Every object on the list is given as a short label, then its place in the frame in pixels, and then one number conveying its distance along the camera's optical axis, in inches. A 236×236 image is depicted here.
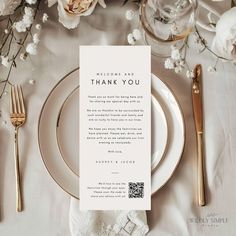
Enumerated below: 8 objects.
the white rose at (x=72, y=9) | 28.3
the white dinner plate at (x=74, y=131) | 29.8
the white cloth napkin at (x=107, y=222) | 29.3
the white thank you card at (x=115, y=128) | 29.2
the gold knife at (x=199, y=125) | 29.7
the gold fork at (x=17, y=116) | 29.6
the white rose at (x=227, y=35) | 27.1
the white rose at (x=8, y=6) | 27.7
